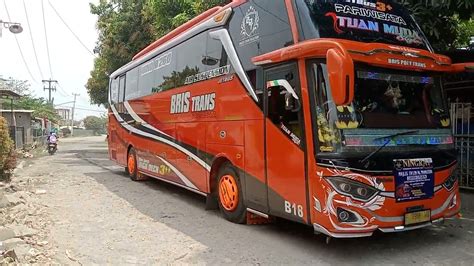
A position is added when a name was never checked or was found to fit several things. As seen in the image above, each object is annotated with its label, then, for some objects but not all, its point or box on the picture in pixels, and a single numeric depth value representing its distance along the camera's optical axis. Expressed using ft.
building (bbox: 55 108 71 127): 330.75
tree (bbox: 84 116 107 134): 312.05
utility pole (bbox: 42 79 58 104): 228.22
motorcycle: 79.94
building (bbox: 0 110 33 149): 75.02
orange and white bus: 15.66
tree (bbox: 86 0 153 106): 59.72
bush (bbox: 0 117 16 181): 37.35
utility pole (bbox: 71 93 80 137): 273.83
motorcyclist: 80.46
